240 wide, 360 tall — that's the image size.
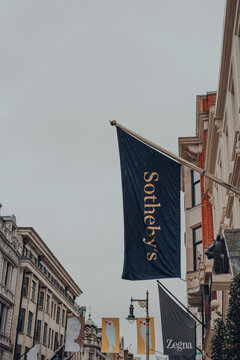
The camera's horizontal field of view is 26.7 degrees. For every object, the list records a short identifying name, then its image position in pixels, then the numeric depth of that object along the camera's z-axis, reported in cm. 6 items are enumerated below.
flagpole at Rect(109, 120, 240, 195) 1027
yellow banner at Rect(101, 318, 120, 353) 3038
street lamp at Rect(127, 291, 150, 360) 2634
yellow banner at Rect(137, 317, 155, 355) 2772
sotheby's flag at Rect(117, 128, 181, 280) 1144
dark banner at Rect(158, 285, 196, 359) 2023
